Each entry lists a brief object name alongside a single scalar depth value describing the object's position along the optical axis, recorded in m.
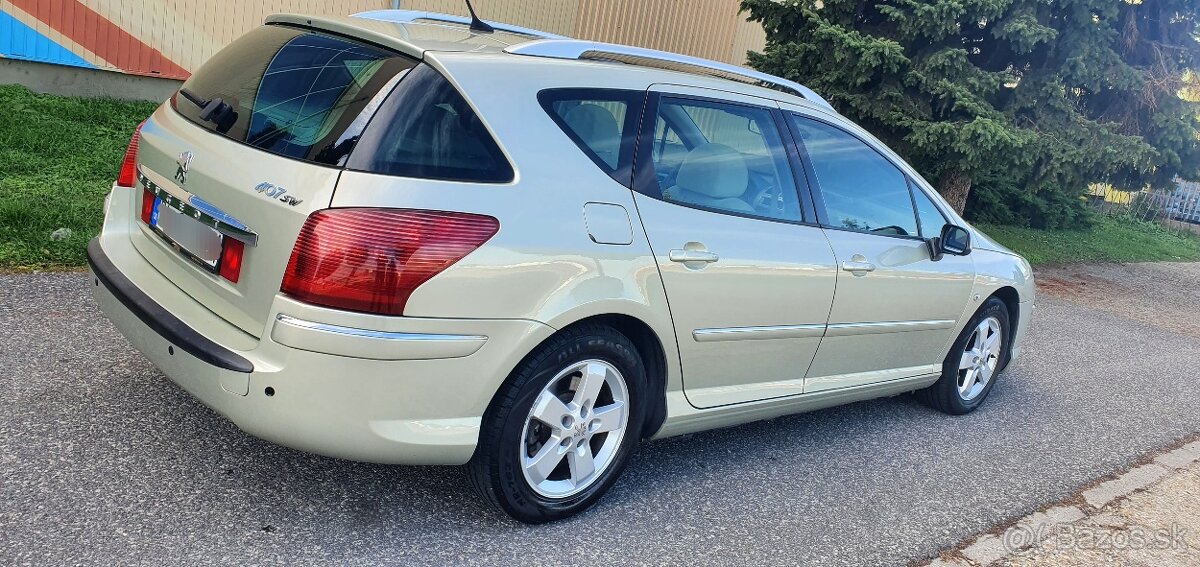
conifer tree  10.20
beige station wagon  2.81
